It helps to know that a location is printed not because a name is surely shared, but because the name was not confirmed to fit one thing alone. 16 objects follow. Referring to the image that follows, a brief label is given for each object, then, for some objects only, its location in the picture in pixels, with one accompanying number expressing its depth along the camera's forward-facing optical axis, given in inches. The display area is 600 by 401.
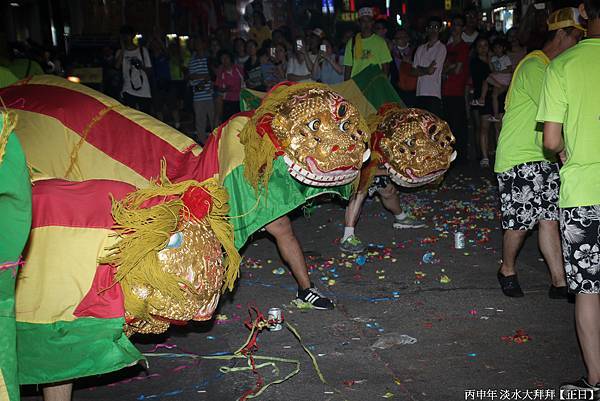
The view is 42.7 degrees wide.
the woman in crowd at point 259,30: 558.3
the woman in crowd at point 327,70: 440.8
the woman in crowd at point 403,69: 410.0
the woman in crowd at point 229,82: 469.4
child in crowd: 413.4
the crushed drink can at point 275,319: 191.0
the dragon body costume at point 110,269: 116.6
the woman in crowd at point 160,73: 583.2
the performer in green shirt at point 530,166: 188.2
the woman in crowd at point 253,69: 467.2
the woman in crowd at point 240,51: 496.4
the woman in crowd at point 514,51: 418.6
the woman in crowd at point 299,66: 445.4
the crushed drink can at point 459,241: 261.9
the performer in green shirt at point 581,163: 140.2
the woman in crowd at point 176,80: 594.5
